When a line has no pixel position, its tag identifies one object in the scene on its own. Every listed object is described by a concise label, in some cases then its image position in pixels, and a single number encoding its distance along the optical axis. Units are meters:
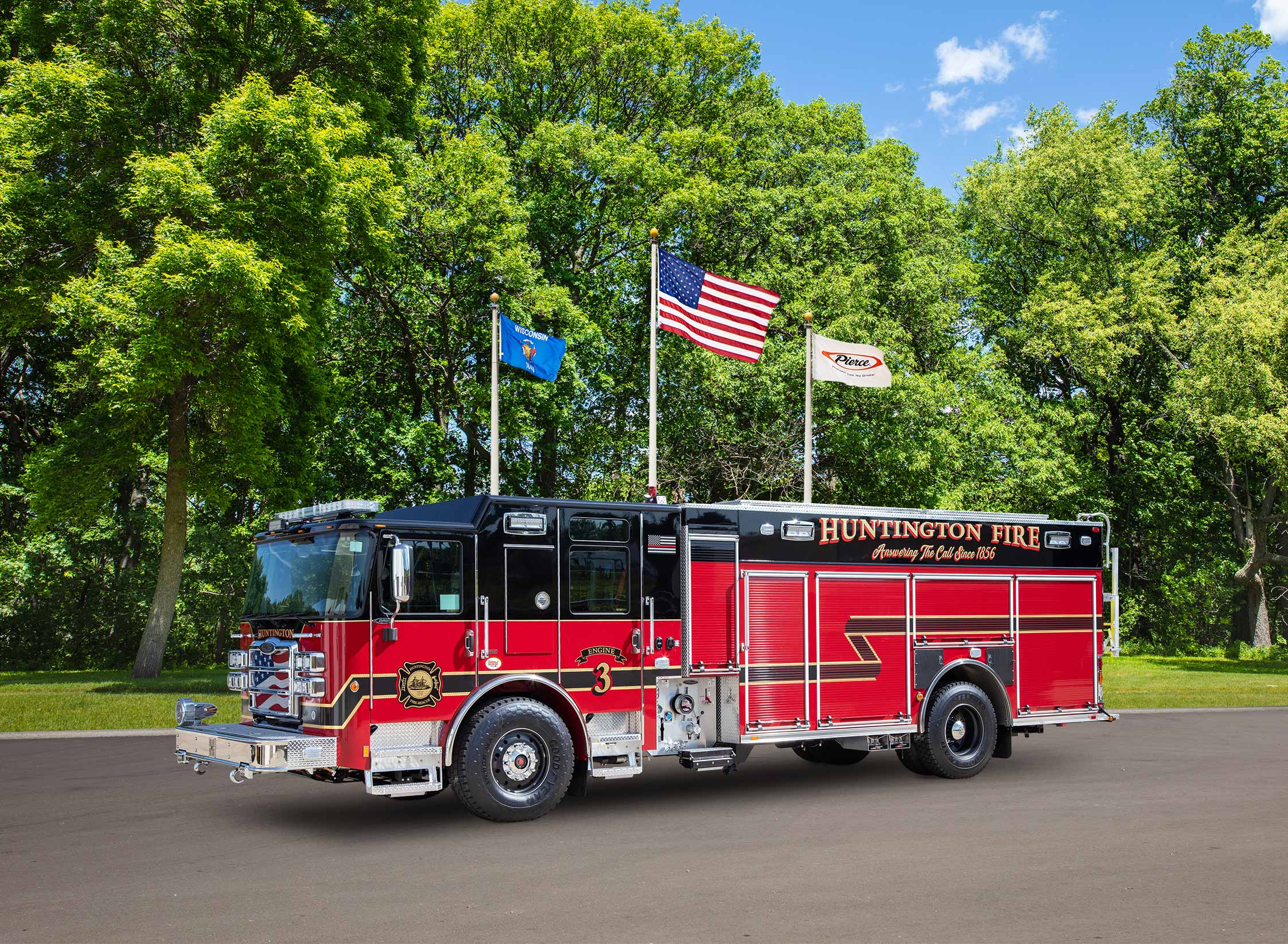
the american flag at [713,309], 19.48
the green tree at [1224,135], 44.06
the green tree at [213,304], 22.72
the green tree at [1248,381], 32.88
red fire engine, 10.02
